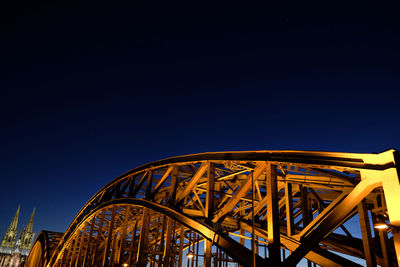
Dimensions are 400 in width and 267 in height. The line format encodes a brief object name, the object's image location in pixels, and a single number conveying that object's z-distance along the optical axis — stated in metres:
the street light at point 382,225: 5.89
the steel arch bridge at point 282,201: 6.43
